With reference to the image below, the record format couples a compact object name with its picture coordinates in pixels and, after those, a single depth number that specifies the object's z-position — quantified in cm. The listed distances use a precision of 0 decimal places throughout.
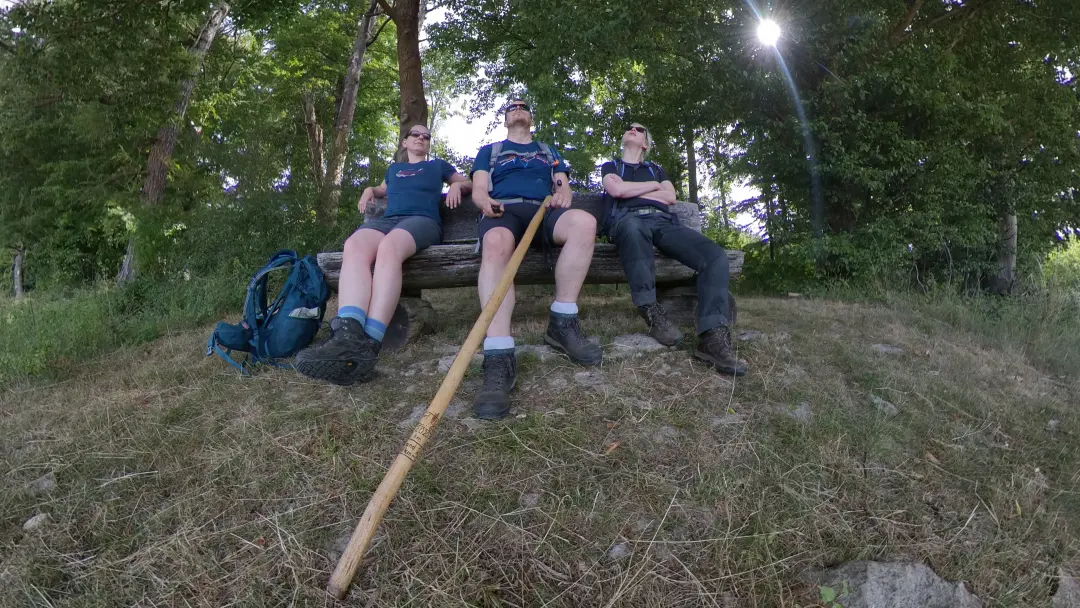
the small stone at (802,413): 282
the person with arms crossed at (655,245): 339
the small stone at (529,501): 223
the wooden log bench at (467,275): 379
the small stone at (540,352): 344
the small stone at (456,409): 281
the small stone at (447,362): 341
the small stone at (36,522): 220
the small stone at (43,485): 241
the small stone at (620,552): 202
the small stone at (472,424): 270
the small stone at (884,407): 303
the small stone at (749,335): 384
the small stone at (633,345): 351
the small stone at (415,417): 278
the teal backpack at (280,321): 346
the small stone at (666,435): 262
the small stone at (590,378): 312
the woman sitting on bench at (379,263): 298
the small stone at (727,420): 275
